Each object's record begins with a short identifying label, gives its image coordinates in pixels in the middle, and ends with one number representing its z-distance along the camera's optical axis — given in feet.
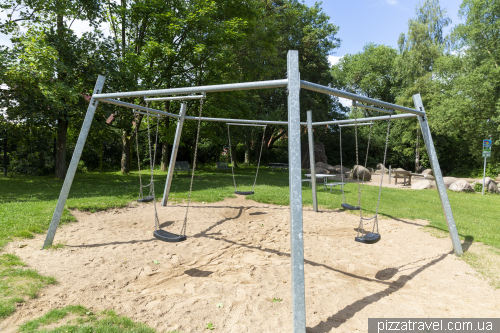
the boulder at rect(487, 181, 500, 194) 47.29
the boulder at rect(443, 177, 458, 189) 49.42
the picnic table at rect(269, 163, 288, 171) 69.10
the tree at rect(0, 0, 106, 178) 32.35
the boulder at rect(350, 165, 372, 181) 57.88
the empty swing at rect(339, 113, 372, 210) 22.28
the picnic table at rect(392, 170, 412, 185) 51.00
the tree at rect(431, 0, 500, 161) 61.52
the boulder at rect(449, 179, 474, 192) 45.73
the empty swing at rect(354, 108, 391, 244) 13.75
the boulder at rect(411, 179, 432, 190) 46.82
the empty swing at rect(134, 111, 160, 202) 22.08
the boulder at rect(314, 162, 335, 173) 63.62
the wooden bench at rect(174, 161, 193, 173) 49.92
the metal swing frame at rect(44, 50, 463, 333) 8.68
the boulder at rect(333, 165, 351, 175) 63.75
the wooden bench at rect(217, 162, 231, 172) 55.68
